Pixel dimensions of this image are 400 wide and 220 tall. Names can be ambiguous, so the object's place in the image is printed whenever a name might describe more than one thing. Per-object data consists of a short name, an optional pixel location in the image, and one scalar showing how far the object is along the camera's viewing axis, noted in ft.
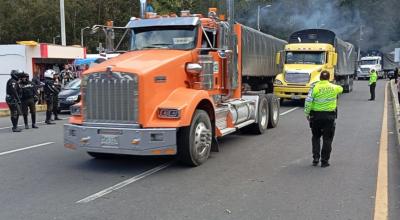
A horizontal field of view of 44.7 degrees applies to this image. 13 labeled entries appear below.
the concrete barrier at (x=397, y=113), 39.99
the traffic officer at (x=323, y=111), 27.30
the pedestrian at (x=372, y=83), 78.64
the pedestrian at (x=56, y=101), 54.76
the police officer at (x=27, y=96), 48.44
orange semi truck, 25.79
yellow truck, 68.74
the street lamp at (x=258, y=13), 128.12
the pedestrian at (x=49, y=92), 52.85
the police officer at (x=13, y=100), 47.09
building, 80.74
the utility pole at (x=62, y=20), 95.39
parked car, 64.54
